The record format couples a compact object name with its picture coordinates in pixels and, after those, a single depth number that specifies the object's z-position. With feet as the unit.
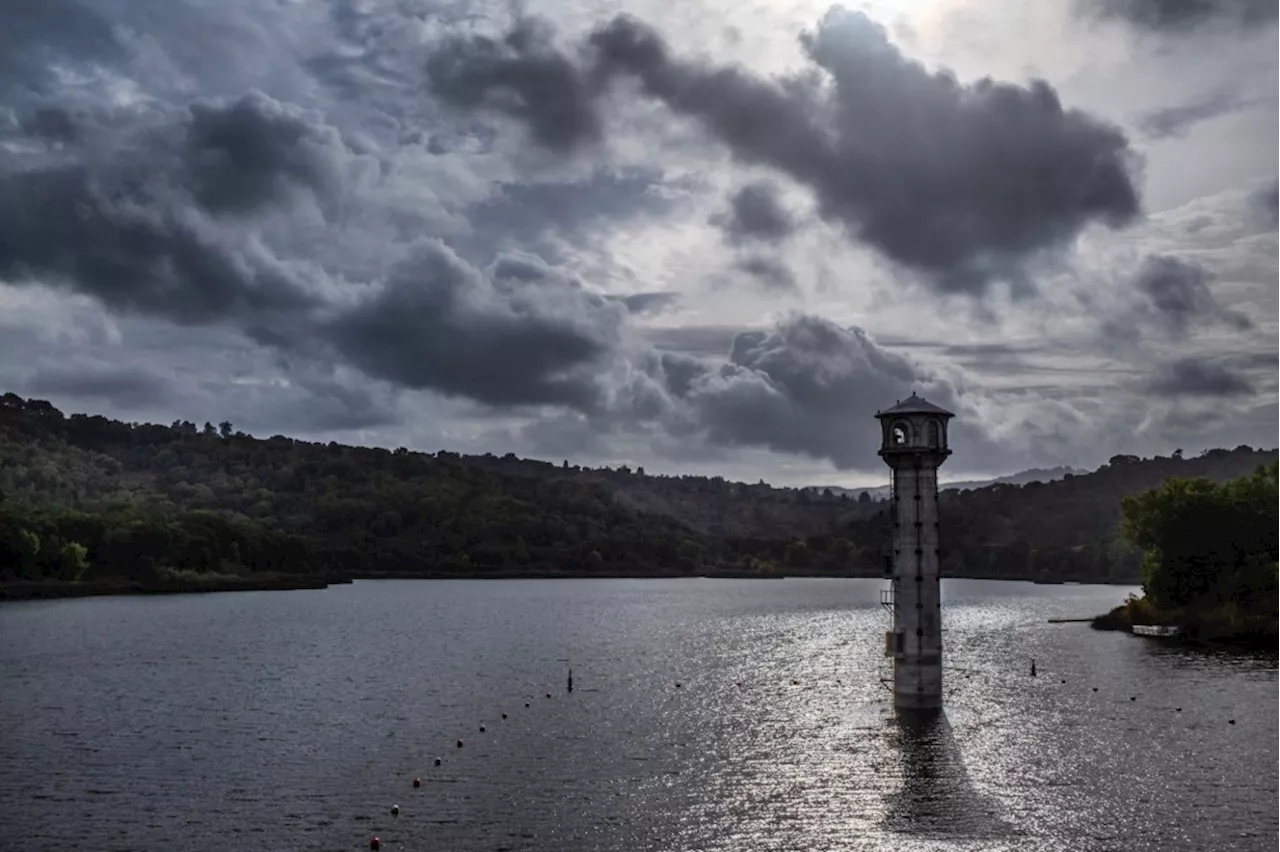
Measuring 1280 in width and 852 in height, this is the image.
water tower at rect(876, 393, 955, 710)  338.75
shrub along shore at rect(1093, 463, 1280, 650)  597.11
